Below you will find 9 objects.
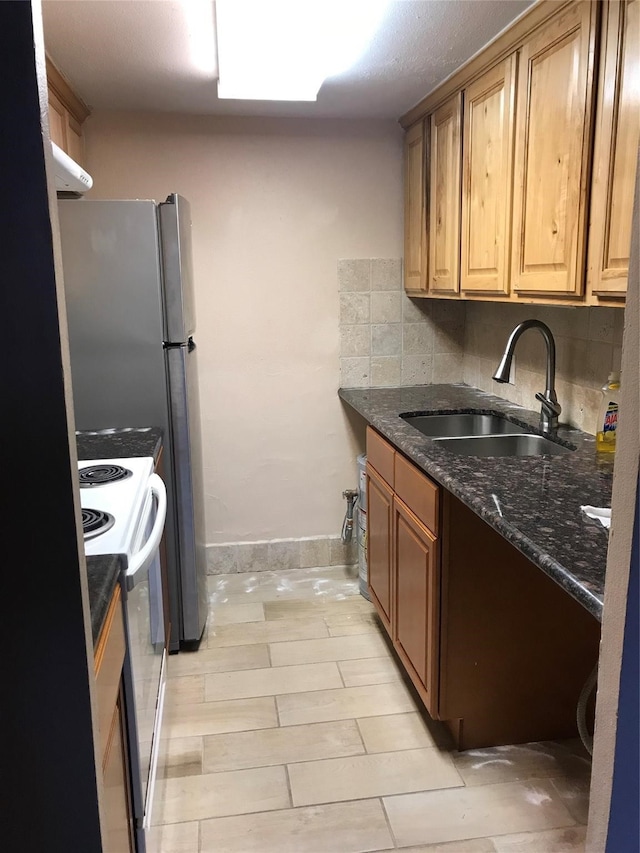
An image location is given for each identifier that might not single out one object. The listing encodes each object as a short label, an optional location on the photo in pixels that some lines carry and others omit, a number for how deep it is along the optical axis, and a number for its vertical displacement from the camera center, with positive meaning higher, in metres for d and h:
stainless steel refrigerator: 2.45 -0.11
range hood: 1.49 +0.30
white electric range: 1.47 -0.61
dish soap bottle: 2.03 -0.35
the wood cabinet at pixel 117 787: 1.18 -0.89
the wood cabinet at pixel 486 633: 2.05 -1.02
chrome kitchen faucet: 2.30 -0.31
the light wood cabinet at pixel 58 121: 2.49 +0.68
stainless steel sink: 2.48 -0.53
